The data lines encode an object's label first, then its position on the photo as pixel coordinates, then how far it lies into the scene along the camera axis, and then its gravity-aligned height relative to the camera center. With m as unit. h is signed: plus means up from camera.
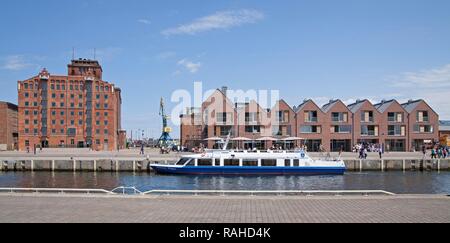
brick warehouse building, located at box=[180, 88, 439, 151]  82.88 +1.74
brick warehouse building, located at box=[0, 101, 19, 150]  118.44 +1.84
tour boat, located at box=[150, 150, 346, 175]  48.92 -3.74
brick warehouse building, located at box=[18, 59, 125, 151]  111.69 +5.74
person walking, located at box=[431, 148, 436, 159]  58.37 -2.99
